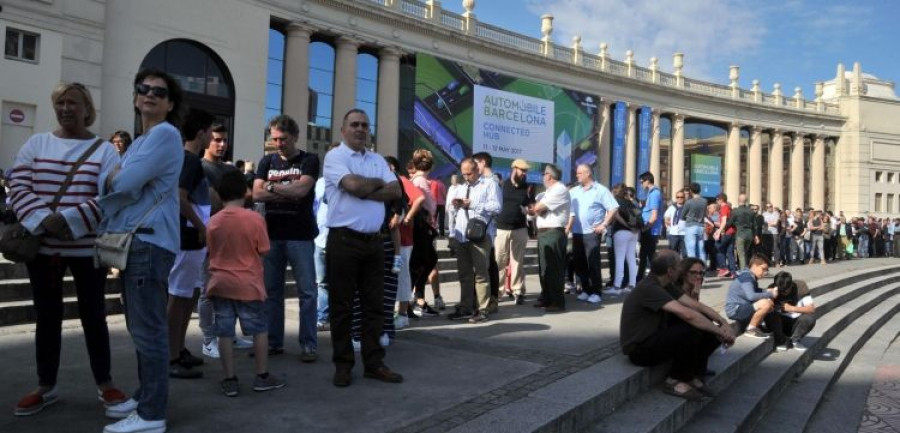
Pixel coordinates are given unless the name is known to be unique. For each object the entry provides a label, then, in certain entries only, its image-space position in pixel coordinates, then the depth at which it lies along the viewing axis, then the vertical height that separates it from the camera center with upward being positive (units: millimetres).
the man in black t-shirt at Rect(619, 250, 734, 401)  4395 -661
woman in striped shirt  3186 -9
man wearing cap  7609 +117
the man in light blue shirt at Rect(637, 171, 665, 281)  10118 +337
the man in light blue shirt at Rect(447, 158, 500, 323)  6504 -66
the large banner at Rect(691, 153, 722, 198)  37656 +4226
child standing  3787 -265
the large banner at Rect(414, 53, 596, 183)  24109 +5036
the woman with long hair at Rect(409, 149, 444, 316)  6418 +54
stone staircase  3463 -1206
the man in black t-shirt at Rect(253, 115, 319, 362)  4508 +89
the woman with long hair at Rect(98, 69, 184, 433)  2854 -97
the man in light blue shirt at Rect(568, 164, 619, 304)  8336 +164
